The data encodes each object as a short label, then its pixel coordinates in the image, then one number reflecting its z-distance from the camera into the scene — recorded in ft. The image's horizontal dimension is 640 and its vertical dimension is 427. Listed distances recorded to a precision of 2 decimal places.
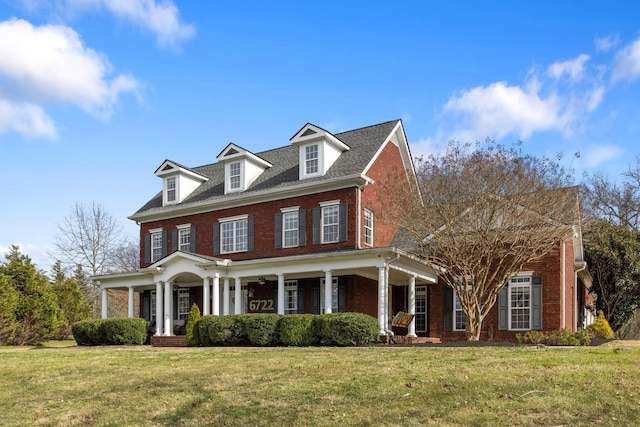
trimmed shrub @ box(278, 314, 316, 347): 61.16
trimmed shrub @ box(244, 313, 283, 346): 63.57
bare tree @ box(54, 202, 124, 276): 150.30
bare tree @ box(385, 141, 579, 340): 60.13
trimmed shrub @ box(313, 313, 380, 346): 58.49
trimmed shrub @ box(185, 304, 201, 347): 68.64
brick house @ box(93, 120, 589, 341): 71.41
